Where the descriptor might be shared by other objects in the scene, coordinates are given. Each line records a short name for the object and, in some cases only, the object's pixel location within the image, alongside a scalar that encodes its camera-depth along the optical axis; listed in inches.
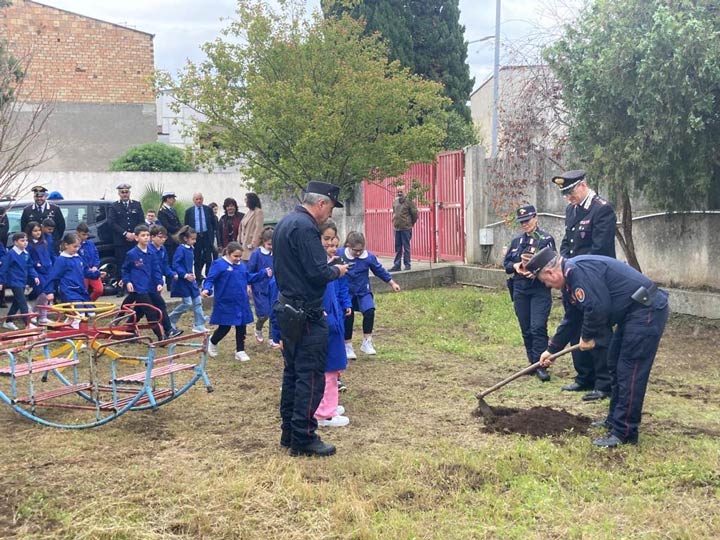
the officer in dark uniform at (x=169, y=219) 497.0
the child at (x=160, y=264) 372.2
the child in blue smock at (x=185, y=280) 382.9
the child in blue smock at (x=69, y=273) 350.0
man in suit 518.0
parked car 512.1
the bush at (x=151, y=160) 985.5
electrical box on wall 566.3
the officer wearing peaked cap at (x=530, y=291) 293.9
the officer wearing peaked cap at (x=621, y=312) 208.4
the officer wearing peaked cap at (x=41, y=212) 428.1
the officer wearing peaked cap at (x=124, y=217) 468.4
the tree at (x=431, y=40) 932.0
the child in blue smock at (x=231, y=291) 335.9
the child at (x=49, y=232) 414.9
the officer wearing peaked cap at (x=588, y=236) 263.0
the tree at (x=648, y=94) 341.7
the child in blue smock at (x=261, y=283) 344.5
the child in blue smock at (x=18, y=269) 391.5
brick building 1119.0
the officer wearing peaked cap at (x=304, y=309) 207.8
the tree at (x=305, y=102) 459.2
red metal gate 595.5
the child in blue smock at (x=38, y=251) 407.7
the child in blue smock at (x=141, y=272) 364.2
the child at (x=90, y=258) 392.5
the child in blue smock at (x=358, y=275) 329.4
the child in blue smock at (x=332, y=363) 234.4
